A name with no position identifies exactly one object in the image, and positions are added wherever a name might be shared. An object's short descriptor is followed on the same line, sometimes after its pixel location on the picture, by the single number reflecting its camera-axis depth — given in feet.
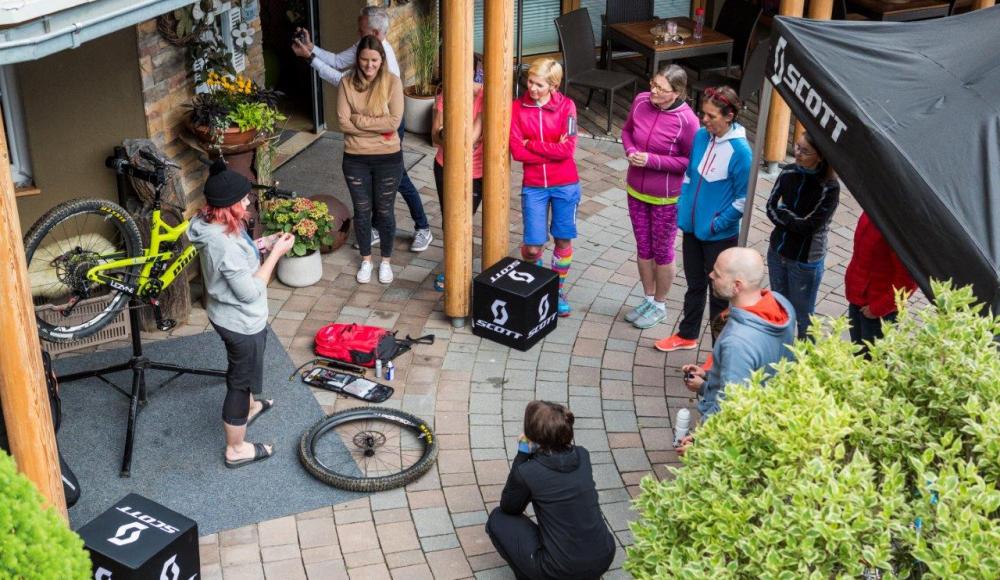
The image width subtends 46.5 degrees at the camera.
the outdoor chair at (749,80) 35.65
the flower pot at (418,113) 35.35
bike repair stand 21.34
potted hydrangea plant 26.40
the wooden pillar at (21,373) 14.65
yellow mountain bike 22.20
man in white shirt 26.81
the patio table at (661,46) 36.58
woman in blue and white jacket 22.04
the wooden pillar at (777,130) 32.96
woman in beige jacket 25.46
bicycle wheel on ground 20.22
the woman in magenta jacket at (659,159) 23.34
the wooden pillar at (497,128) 23.22
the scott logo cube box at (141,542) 16.15
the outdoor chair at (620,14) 40.32
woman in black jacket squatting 16.49
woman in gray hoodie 19.02
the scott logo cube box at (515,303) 24.23
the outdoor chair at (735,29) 38.24
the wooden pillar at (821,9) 31.99
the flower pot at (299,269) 26.66
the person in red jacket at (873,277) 20.48
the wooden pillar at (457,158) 22.76
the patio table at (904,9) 40.68
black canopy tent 14.73
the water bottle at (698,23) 37.32
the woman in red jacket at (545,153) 24.18
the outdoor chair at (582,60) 36.60
